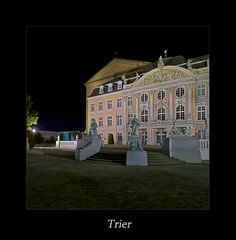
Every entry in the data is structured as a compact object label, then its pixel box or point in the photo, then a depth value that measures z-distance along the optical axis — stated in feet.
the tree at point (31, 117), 123.39
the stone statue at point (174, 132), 64.28
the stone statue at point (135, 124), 58.55
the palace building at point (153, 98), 108.68
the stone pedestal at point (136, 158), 53.06
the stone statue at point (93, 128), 76.79
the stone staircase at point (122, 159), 56.08
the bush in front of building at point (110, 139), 139.85
